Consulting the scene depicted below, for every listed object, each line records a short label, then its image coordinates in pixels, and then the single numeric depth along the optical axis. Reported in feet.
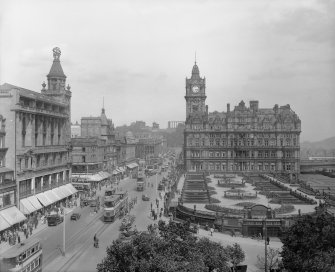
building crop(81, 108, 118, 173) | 380.37
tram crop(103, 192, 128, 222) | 175.22
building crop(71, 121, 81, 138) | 528.22
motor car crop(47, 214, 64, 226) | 169.58
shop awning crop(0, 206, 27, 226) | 156.87
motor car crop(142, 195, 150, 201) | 241.96
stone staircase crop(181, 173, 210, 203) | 217.36
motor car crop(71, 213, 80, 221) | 180.37
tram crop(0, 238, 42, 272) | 90.79
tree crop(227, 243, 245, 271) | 102.22
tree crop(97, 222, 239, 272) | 72.84
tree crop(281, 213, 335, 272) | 83.20
